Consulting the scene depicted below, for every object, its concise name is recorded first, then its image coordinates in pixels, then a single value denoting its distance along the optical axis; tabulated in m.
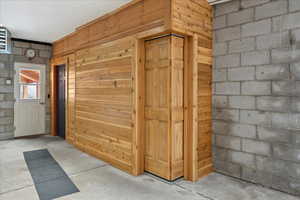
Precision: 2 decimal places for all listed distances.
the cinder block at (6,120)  5.27
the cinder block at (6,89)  5.25
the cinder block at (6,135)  5.28
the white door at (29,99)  5.48
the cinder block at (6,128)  5.27
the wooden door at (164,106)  2.81
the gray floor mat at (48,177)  2.58
